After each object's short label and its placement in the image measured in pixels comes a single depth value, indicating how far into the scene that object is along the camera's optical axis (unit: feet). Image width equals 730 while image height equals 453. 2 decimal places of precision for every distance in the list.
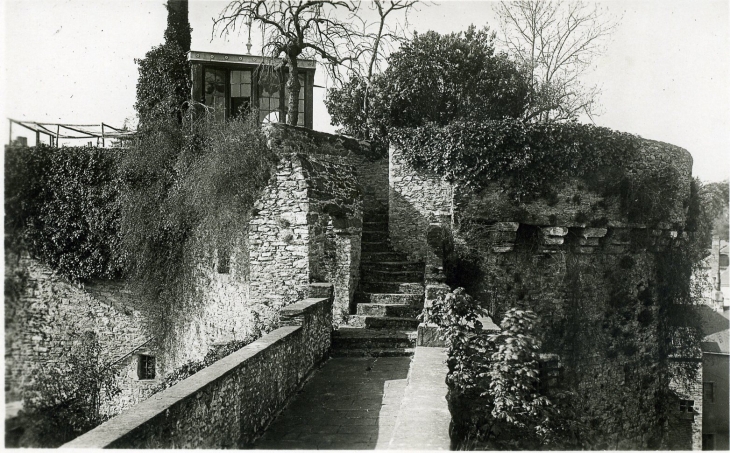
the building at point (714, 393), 81.25
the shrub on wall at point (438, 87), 64.69
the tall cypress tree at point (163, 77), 67.67
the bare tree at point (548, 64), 73.72
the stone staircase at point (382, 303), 37.88
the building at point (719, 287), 92.79
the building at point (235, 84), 65.92
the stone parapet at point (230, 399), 15.93
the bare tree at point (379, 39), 64.11
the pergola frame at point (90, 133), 55.77
